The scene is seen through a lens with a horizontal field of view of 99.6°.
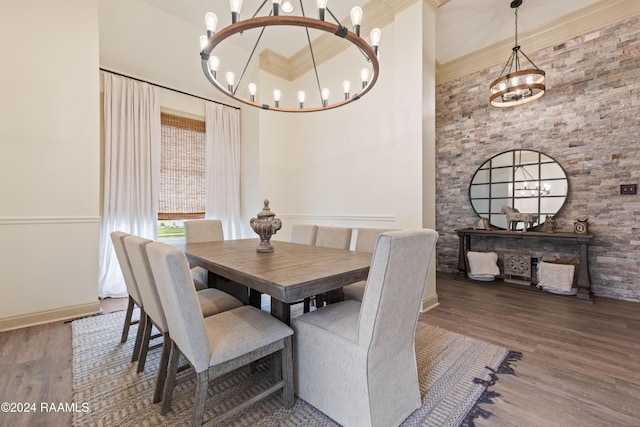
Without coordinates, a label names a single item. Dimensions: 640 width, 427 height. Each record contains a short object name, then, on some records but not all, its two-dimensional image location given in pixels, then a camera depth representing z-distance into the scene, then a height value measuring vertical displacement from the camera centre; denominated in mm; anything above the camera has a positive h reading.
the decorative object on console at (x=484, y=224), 4133 -197
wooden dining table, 1305 -336
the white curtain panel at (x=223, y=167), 4434 +738
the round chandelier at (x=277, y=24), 1563 +1096
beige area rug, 1395 -1070
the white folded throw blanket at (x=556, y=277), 3318 -834
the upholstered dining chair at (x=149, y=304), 1444 -583
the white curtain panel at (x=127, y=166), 3457 +598
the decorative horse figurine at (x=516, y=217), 3781 -83
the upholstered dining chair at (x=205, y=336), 1135 -608
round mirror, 3705 +368
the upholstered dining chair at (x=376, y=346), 1149 -655
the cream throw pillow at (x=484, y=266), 4039 -820
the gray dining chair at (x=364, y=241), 2188 -275
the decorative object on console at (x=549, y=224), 3635 -170
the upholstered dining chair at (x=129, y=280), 1823 -489
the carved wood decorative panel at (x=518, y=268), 3832 -824
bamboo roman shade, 4062 +665
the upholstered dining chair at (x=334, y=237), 2701 -271
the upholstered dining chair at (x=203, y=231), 3043 -232
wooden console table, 3230 -349
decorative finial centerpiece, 2184 -122
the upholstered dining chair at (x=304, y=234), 2986 -261
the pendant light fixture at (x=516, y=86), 2953 +1467
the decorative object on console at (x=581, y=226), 3348 -182
